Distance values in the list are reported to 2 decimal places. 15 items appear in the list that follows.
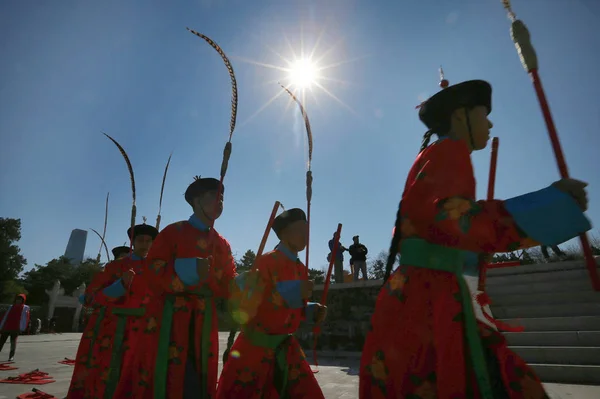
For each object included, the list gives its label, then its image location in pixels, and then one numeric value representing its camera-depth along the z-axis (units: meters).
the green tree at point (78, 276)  33.06
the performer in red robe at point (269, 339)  2.41
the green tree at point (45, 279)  30.78
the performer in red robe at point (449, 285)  1.07
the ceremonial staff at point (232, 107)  2.74
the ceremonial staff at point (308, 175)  3.04
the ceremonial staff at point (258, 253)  2.60
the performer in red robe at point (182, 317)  2.37
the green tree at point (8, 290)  25.53
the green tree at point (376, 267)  33.83
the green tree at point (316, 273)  35.54
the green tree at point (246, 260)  43.60
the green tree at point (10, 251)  27.09
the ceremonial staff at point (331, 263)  2.63
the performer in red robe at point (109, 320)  3.78
